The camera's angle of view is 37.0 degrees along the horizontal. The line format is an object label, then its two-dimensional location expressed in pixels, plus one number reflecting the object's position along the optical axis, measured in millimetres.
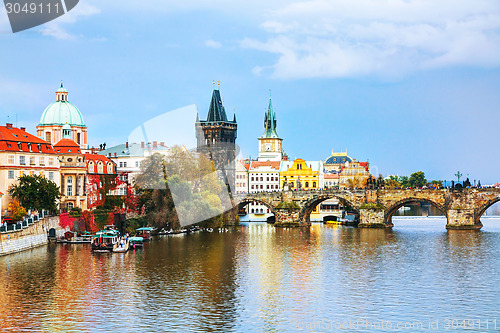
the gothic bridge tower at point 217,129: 179375
